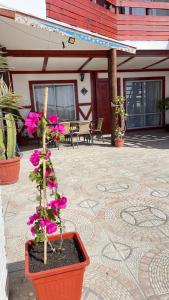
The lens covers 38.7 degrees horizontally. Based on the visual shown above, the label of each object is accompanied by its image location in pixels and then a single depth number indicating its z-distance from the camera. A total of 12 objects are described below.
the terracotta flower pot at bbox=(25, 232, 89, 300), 1.50
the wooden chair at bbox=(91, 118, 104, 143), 8.58
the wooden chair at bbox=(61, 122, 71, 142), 7.92
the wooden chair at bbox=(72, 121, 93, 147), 7.98
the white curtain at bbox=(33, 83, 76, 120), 10.06
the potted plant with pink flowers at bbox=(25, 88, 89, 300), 1.54
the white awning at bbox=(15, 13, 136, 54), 4.41
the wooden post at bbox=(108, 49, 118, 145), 7.34
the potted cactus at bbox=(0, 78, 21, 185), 4.34
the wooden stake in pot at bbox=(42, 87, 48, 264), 1.66
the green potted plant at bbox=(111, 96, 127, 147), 7.43
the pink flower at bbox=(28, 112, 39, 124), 1.64
